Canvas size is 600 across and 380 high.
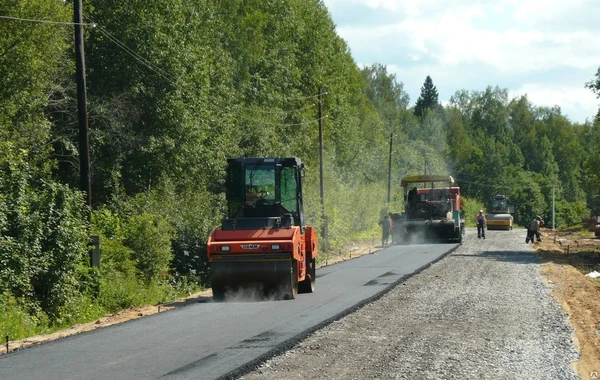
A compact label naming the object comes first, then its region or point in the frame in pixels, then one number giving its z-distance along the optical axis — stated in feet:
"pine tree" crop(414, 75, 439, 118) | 564.71
